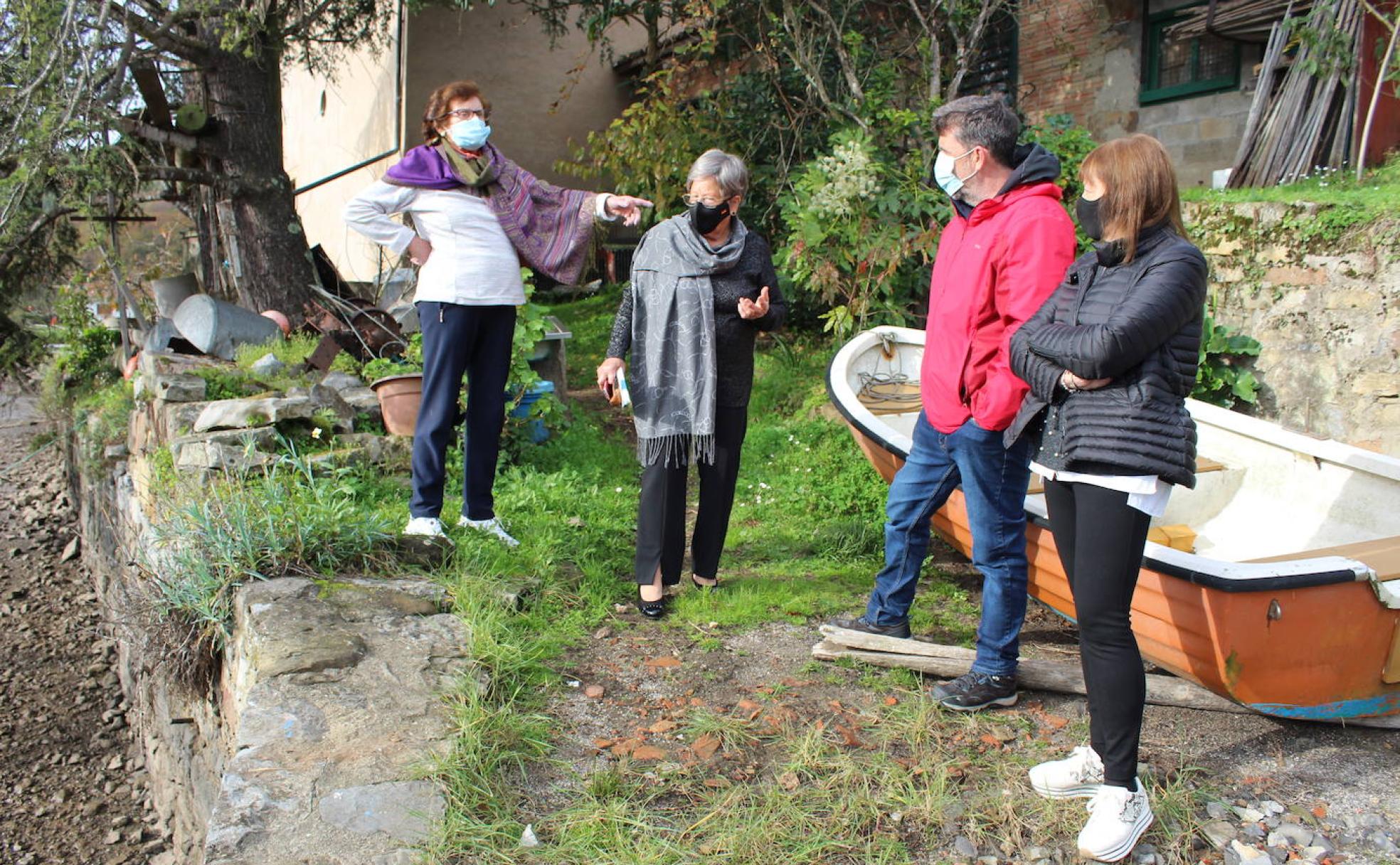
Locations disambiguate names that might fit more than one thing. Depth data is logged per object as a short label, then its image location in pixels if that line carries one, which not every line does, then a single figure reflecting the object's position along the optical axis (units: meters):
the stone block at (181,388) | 5.98
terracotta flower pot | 5.72
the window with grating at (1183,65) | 9.16
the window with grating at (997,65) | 10.72
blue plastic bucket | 6.01
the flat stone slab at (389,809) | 2.53
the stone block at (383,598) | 3.64
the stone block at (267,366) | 6.55
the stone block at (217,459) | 4.73
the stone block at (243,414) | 5.39
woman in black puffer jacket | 2.38
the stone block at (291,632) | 3.24
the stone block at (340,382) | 6.17
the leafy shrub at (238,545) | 3.79
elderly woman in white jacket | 4.06
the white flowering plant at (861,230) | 7.29
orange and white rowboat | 2.94
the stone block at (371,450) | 5.29
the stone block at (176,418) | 5.63
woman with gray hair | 3.66
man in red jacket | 2.87
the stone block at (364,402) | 5.95
